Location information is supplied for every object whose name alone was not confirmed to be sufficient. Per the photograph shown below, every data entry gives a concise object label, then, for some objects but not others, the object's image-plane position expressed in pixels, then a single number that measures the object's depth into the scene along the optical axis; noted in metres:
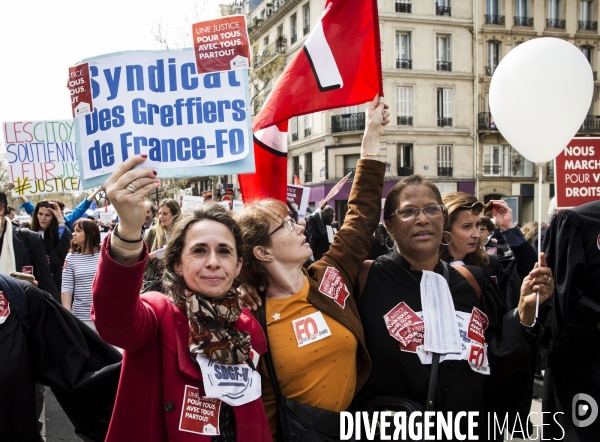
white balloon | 3.12
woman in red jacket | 1.78
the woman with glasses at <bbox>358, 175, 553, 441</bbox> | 2.45
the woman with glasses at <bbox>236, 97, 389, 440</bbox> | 2.37
